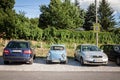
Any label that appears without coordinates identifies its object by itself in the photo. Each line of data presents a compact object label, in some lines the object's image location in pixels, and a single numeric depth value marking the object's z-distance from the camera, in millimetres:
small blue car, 8864
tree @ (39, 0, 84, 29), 28474
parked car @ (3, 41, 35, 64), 8226
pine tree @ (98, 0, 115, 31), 32223
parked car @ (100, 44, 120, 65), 9252
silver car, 8450
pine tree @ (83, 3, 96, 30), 33147
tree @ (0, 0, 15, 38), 19508
